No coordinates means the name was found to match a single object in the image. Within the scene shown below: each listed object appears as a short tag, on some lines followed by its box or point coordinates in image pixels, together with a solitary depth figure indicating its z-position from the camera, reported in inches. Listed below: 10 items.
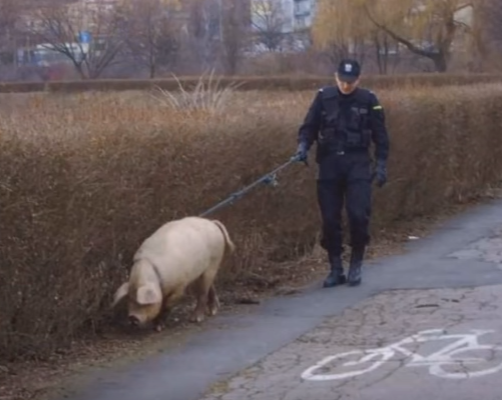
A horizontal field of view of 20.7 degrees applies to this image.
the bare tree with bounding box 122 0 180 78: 1692.1
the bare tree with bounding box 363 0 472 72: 1704.0
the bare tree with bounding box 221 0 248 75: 1919.3
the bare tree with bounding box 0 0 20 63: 1317.7
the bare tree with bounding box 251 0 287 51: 2194.9
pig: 352.8
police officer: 427.8
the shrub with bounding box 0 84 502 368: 319.9
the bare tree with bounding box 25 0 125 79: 1469.0
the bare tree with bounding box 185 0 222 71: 1895.9
